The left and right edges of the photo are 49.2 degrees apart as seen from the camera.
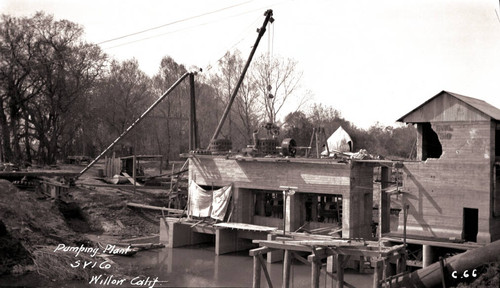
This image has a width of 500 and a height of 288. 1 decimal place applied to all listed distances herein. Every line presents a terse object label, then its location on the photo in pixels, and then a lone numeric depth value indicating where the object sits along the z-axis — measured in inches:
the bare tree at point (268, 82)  2094.0
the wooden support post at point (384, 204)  1122.7
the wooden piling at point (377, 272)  674.2
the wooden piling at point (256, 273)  725.9
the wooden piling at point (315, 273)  693.3
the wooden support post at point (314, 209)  1279.5
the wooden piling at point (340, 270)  690.8
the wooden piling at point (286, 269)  722.8
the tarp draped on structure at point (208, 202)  1304.1
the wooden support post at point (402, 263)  746.7
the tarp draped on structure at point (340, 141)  1718.8
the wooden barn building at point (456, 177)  932.0
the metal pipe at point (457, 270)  724.0
